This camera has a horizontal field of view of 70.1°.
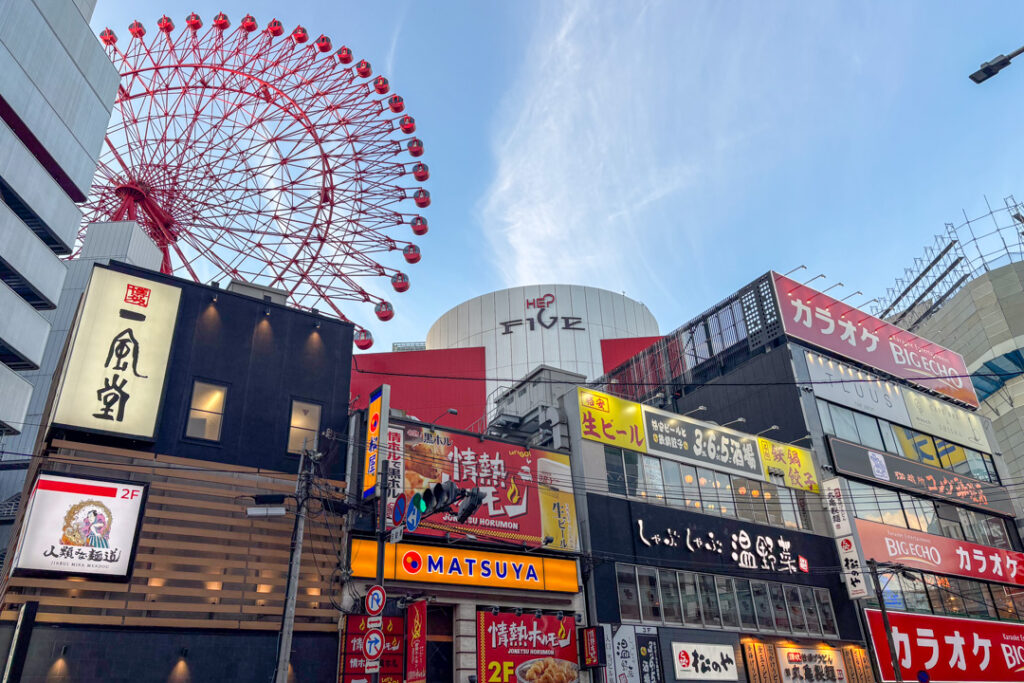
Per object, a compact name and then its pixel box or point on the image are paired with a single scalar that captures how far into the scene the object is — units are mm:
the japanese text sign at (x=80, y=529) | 17172
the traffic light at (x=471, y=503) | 15156
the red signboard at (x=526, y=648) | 21656
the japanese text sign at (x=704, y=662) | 24469
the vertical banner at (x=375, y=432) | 21281
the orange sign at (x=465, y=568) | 20891
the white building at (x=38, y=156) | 30297
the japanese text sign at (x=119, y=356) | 19578
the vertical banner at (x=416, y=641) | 19578
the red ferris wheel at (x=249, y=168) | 34969
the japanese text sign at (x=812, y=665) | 27172
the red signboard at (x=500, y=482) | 22938
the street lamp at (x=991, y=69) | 9133
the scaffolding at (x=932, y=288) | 67375
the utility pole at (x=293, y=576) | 15168
